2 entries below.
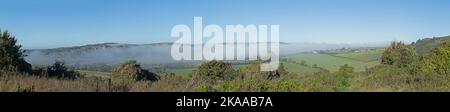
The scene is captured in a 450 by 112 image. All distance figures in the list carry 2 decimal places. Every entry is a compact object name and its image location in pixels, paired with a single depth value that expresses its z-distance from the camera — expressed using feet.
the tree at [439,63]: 54.44
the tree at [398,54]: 78.26
